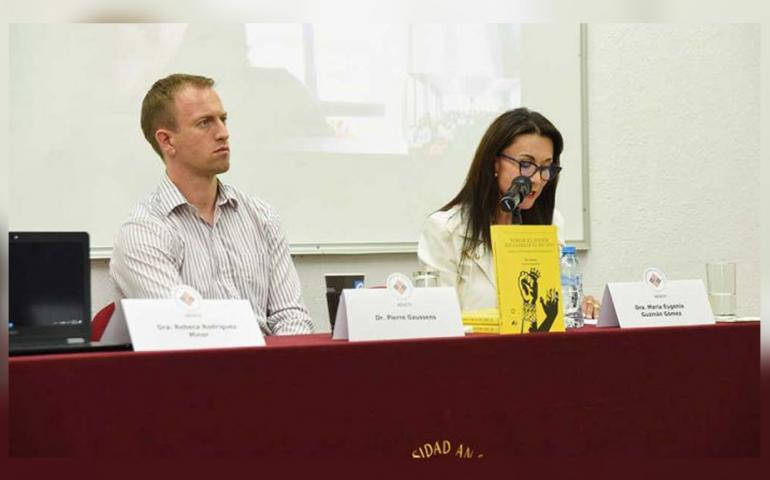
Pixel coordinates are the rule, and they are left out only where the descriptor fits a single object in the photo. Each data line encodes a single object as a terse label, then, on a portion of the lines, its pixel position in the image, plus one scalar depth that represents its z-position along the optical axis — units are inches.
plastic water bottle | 159.6
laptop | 135.4
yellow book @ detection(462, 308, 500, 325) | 149.8
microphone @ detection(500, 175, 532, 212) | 157.7
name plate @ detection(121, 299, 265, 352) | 134.8
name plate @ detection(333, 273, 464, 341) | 141.8
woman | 183.2
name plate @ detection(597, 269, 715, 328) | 151.9
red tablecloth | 131.3
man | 174.5
